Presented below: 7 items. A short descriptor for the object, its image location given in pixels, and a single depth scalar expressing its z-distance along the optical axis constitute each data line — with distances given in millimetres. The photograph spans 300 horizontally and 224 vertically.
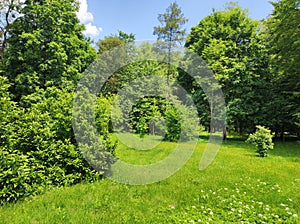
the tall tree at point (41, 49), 15766
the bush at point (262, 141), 10758
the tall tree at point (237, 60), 18719
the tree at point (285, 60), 15492
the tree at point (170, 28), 21719
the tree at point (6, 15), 17266
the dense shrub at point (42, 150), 4226
